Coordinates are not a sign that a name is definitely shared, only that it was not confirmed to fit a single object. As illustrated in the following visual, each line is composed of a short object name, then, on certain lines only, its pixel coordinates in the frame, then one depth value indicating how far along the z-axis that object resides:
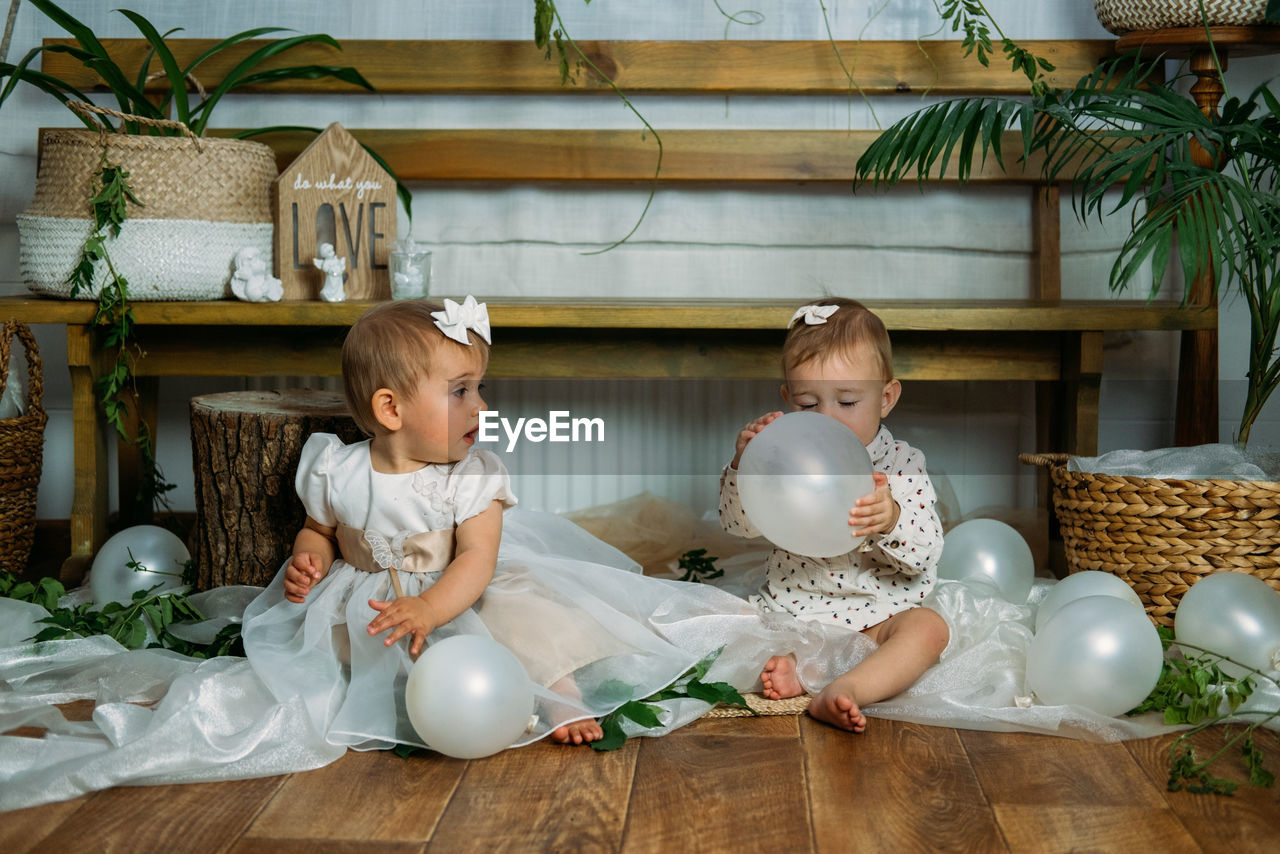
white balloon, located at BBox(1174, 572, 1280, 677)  1.51
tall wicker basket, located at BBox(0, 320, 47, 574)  2.06
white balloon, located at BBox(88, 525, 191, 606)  1.88
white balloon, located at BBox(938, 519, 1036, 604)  1.87
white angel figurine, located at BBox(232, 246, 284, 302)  2.12
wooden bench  2.08
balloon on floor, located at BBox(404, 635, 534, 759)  1.26
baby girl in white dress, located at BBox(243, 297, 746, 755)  1.44
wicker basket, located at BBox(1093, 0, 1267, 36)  2.11
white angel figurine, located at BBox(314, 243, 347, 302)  2.17
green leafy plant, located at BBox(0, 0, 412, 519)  2.06
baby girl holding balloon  1.60
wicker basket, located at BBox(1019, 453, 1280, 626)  1.77
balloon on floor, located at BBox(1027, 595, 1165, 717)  1.41
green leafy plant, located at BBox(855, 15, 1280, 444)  1.66
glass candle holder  2.18
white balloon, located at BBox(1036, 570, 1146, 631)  1.66
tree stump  1.76
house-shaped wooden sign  2.23
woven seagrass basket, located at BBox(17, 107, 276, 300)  2.08
